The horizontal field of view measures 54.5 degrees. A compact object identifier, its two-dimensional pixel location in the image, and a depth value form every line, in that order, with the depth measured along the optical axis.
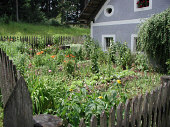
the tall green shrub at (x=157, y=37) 6.11
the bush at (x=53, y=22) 28.45
